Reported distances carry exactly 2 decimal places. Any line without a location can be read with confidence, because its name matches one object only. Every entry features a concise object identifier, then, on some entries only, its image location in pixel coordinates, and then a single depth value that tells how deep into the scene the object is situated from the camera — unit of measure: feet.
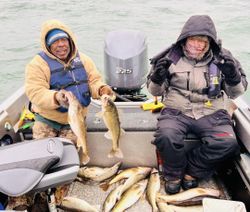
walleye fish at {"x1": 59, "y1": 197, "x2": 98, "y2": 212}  9.62
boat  7.33
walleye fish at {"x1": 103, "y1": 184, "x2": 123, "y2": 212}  9.86
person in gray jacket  9.84
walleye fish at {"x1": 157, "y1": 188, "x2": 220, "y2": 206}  9.87
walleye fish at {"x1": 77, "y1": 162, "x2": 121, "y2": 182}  11.05
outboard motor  14.37
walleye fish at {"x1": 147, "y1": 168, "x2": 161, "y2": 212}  9.99
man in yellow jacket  9.98
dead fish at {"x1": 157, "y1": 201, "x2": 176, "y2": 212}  9.67
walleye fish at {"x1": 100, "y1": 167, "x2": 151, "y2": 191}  10.98
